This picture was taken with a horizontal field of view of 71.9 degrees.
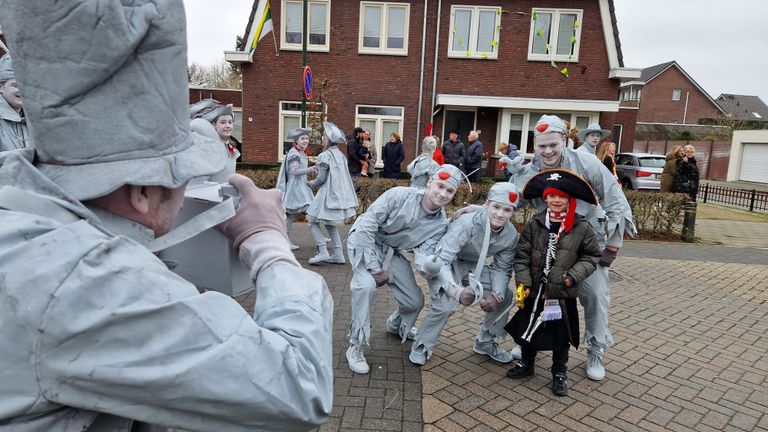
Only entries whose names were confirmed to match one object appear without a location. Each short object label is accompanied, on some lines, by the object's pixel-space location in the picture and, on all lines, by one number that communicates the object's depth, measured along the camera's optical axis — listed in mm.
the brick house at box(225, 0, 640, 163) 18578
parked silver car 20562
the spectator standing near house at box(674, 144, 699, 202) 12055
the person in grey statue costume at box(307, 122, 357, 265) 7867
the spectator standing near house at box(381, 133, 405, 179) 14750
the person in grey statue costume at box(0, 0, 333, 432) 770
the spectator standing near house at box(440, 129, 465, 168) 14242
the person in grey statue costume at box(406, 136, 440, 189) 7789
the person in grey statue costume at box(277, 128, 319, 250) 8359
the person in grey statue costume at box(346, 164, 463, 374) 4340
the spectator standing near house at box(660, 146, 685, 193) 12234
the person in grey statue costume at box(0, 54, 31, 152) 5133
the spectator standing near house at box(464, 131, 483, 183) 14047
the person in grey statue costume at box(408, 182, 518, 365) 4230
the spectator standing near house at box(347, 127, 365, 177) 13828
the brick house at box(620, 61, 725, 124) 55875
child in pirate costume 3992
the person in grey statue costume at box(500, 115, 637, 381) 4273
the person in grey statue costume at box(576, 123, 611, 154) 6799
